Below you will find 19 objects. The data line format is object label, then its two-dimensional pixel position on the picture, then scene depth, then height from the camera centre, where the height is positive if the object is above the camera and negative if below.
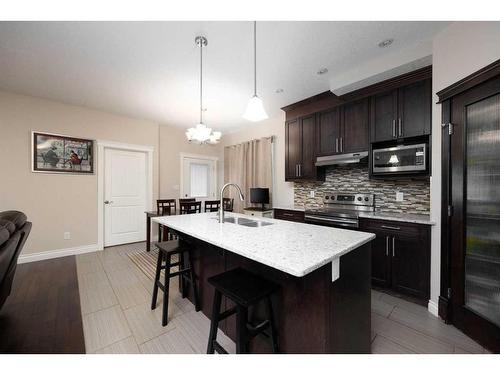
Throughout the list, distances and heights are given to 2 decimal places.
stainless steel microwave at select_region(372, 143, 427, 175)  2.31 +0.34
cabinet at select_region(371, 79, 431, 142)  2.27 +0.90
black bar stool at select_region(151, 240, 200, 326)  1.89 -0.84
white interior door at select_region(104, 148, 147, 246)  4.09 -0.21
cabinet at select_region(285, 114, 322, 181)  3.41 +0.67
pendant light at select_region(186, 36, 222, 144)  2.59 +0.70
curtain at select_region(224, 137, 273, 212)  4.45 +0.49
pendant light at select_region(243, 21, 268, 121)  1.77 +0.67
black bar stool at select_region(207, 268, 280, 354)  1.14 -0.62
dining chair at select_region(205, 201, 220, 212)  4.38 -0.43
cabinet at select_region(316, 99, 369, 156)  2.80 +0.85
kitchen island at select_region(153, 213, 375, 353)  1.05 -0.55
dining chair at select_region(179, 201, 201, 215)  3.89 -0.41
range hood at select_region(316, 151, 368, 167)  2.78 +0.42
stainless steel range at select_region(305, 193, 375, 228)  2.64 -0.34
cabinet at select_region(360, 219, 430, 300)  2.08 -0.75
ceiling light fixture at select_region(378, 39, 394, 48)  2.07 +1.49
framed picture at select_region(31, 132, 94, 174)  3.37 +0.56
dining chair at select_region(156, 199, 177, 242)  3.74 -0.50
